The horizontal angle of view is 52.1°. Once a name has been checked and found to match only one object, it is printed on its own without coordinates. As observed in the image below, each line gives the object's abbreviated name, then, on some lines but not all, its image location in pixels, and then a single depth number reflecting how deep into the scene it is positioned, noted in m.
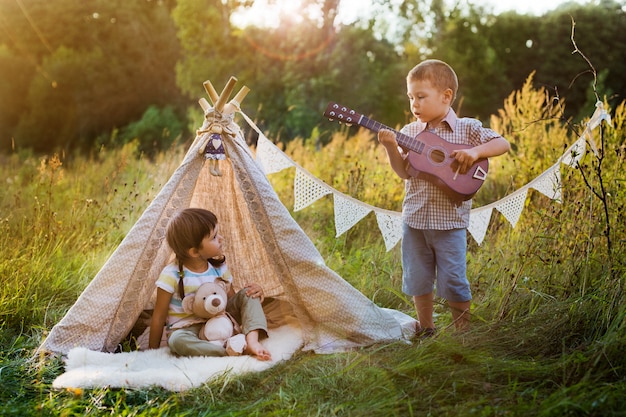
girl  3.28
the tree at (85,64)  22.00
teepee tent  3.21
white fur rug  2.76
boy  3.20
